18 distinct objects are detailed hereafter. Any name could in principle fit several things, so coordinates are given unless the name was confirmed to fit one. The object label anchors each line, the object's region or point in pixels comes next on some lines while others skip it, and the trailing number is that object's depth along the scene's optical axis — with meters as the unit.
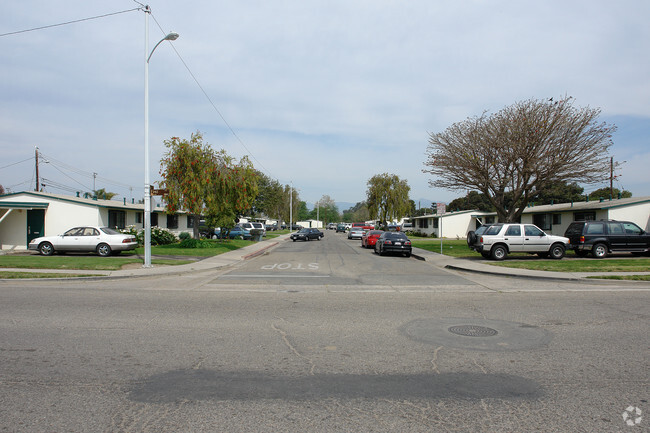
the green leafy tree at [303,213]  128.50
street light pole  16.14
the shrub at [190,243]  25.22
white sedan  19.98
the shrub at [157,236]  26.54
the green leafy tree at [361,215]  123.03
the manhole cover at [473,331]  6.61
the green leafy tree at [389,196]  56.03
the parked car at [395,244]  24.88
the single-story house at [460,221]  47.47
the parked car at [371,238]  32.62
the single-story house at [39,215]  23.75
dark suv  20.03
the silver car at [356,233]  47.53
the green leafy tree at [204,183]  24.69
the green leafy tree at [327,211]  152.79
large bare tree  25.00
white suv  19.81
